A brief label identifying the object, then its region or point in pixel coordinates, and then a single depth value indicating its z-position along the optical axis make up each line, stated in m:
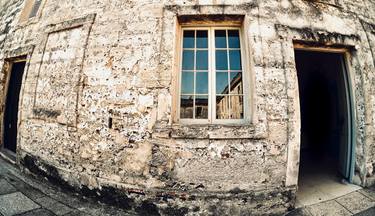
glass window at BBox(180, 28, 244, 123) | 3.59
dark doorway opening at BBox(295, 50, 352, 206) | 4.46
